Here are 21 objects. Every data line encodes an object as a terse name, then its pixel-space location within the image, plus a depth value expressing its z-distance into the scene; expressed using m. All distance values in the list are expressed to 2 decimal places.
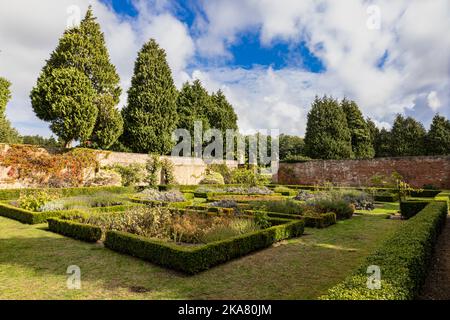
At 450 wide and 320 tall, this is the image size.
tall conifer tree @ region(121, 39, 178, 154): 27.94
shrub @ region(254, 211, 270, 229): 8.31
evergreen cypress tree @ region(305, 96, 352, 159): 34.97
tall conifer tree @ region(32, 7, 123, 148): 22.06
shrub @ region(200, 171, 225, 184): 26.83
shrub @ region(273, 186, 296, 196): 20.48
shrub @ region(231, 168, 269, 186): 24.52
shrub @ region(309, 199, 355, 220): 11.12
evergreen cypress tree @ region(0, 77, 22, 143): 27.89
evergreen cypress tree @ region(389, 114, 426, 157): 34.12
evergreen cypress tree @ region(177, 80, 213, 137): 34.88
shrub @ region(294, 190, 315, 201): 16.56
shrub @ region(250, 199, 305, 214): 10.75
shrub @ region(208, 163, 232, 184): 29.95
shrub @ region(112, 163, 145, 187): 22.05
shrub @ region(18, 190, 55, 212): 10.94
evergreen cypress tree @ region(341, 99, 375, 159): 37.41
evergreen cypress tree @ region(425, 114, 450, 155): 31.64
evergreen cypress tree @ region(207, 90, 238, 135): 40.75
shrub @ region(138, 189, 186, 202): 14.06
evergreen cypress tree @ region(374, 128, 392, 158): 37.06
